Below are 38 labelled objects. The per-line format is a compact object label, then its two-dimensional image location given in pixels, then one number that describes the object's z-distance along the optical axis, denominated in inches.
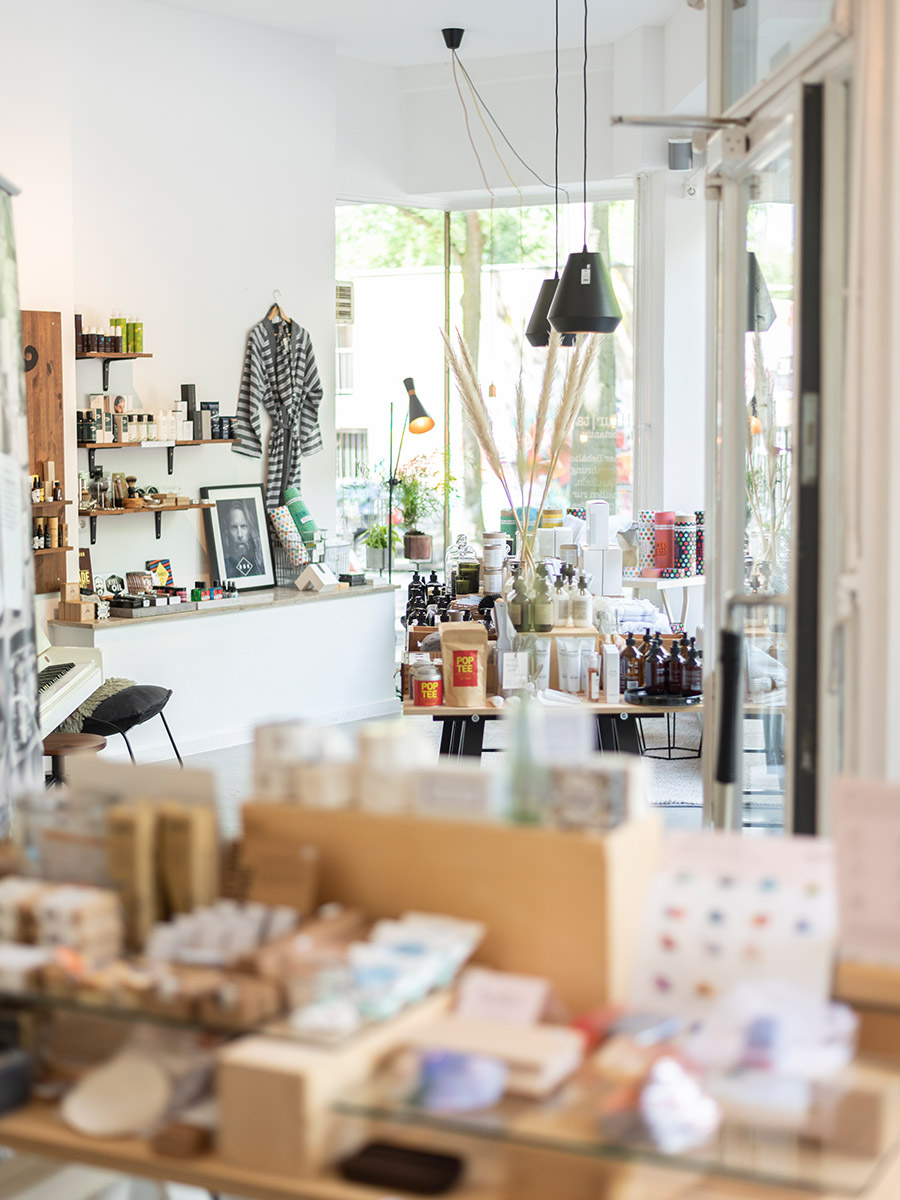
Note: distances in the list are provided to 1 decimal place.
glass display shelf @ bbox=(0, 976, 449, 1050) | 62.5
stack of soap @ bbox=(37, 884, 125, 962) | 71.3
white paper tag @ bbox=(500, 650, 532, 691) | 196.5
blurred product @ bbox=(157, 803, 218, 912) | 75.0
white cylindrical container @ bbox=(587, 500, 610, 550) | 272.4
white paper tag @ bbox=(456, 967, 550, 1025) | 66.4
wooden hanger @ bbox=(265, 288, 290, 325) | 309.7
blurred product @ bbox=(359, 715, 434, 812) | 74.4
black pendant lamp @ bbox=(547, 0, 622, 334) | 226.4
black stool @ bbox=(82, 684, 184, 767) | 221.6
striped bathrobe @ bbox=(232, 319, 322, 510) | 305.6
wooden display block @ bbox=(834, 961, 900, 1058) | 66.1
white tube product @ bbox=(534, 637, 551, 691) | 201.2
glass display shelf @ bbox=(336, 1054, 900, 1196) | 55.3
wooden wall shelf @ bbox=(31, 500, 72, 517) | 242.4
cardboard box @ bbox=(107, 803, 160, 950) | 74.1
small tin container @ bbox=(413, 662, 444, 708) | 196.7
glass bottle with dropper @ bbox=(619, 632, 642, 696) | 200.1
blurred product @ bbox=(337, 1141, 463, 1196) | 59.2
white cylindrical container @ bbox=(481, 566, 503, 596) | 241.4
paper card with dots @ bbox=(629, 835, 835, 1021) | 66.3
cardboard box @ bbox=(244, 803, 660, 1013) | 68.5
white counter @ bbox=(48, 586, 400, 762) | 265.1
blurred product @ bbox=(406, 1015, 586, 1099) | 60.2
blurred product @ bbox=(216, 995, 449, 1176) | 59.7
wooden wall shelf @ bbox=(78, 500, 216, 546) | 266.4
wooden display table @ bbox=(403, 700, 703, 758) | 194.5
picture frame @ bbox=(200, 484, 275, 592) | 300.5
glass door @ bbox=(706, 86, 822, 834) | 108.6
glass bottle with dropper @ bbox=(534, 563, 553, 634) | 206.2
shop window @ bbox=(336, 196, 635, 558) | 356.2
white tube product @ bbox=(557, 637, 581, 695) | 201.3
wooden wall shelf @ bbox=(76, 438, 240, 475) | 262.5
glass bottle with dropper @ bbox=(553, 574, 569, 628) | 214.1
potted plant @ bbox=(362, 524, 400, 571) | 366.6
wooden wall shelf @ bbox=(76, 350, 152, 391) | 262.1
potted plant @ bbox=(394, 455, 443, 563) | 360.8
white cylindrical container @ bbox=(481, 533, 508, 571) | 243.3
